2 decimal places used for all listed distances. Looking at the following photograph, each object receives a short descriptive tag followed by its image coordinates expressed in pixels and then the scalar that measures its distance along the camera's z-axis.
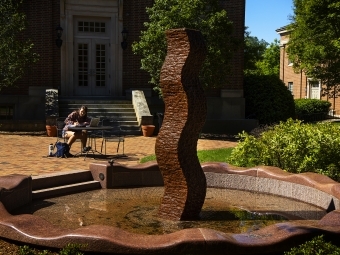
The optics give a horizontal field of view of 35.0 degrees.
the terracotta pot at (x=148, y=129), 18.27
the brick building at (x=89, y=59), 20.97
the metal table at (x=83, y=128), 13.08
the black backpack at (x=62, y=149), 12.42
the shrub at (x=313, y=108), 33.97
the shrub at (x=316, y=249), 4.23
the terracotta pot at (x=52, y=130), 17.91
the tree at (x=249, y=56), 41.16
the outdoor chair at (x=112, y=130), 17.06
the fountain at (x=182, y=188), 4.49
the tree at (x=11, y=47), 18.50
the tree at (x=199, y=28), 17.81
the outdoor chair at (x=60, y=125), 15.48
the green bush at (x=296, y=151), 8.80
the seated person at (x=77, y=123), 13.52
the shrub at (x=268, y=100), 21.94
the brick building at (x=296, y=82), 41.16
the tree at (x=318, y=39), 23.44
